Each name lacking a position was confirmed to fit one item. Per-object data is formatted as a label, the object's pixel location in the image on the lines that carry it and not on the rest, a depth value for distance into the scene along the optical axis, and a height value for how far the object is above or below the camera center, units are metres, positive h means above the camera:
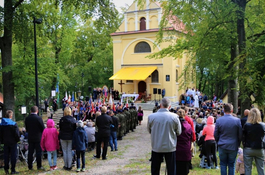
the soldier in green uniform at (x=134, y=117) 15.27 -1.43
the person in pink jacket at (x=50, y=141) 7.56 -1.37
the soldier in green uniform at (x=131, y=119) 14.67 -1.49
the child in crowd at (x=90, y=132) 10.18 -1.51
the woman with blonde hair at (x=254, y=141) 5.39 -1.04
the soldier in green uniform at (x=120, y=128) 12.46 -1.72
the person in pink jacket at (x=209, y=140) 7.48 -1.40
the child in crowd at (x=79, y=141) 7.40 -1.36
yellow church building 30.88 +4.03
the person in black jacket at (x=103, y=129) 8.74 -1.21
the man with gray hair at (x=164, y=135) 4.82 -0.80
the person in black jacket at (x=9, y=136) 7.29 -1.17
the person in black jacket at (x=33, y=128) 7.54 -0.99
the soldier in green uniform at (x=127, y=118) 13.70 -1.35
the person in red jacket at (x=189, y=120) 6.21 -0.68
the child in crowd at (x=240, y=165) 6.31 -1.80
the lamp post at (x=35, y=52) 12.76 +2.14
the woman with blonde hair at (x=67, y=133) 7.38 -1.12
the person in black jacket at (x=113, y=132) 10.20 -1.54
